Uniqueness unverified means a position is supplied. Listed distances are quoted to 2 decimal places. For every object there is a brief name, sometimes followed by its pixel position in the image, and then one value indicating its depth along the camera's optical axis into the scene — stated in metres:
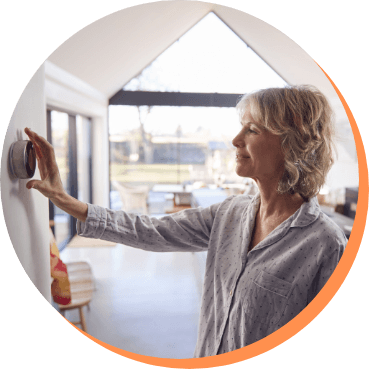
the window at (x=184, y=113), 3.24
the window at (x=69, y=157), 2.42
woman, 0.57
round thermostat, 0.53
